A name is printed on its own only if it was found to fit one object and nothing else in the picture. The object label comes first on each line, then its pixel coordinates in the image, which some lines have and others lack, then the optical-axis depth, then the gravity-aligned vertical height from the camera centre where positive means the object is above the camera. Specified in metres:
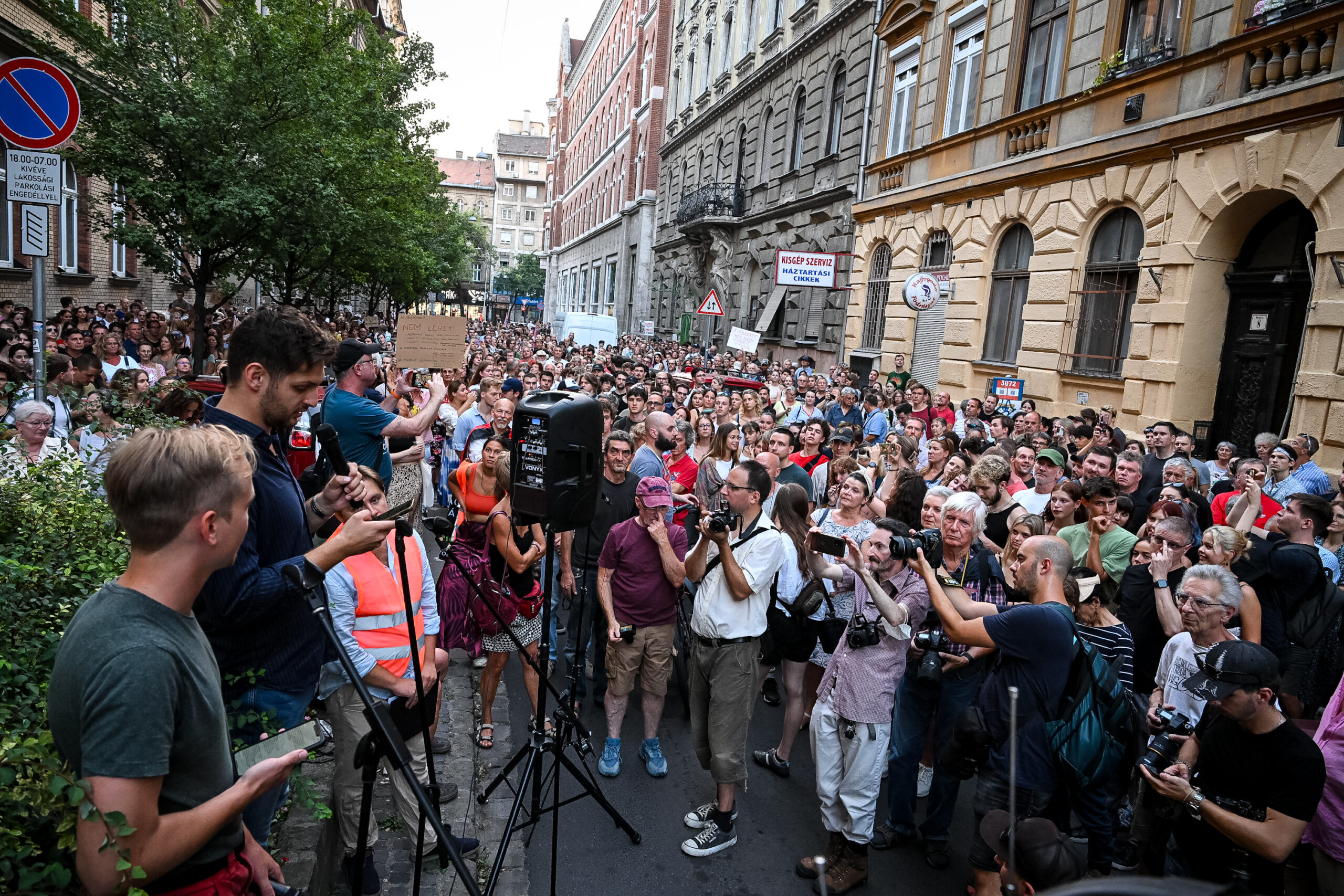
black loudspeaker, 3.37 -0.54
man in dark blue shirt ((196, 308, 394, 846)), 2.53 -0.80
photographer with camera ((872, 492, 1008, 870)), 4.31 -1.81
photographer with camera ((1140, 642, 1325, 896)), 2.94 -1.45
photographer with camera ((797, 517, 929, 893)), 4.03 -1.78
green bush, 1.67 -1.01
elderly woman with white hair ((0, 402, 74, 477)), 4.77 -0.83
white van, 30.31 +0.30
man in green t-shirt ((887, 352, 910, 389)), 15.42 -0.26
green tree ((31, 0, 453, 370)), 10.32 +2.28
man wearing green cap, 6.71 -0.84
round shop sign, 15.63 +1.37
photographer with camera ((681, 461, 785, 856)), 4.37 -1.58
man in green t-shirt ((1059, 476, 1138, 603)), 5.28 -1.07
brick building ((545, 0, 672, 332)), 42.44 +11.37
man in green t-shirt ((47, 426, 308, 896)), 1.64 -0.79
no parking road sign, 4.84 +1.13
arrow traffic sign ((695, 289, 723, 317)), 19.59 +0.96
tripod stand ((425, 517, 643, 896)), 3.30 -1.99
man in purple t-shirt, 5.00 -1.71
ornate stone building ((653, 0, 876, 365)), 20.62 +6.07
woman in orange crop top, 5.14 -1.44
